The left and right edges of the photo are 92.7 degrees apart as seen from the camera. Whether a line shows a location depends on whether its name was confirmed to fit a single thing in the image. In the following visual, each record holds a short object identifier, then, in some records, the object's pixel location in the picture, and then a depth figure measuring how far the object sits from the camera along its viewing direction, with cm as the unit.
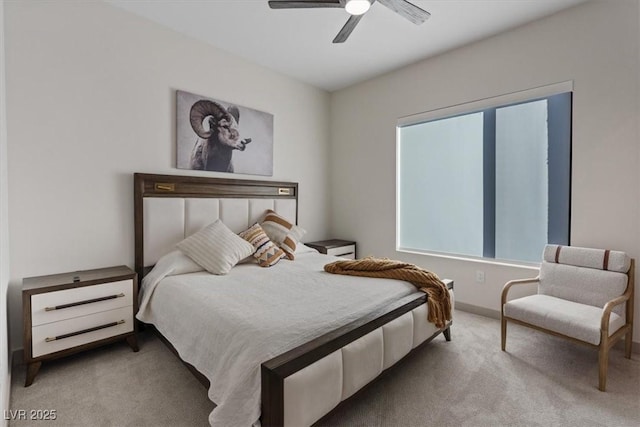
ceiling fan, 214
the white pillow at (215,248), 272
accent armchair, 207
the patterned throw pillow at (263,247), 304
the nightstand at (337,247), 413
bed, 138
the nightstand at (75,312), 207
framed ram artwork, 318
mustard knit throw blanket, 235
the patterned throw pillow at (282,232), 344
